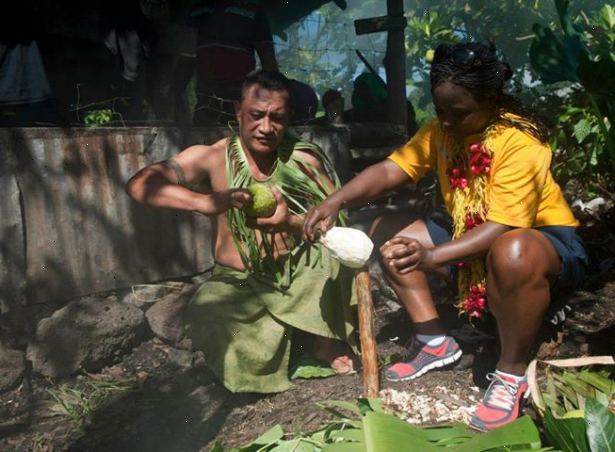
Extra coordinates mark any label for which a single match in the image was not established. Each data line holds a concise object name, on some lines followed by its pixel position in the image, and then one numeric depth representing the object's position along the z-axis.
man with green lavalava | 3.21
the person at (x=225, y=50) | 4.90
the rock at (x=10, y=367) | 3.58
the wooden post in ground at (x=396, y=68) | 5.55
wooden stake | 2.83
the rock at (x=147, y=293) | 4.28
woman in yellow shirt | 2.73
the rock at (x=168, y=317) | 4.07
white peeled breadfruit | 2.74
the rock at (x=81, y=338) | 3.74
